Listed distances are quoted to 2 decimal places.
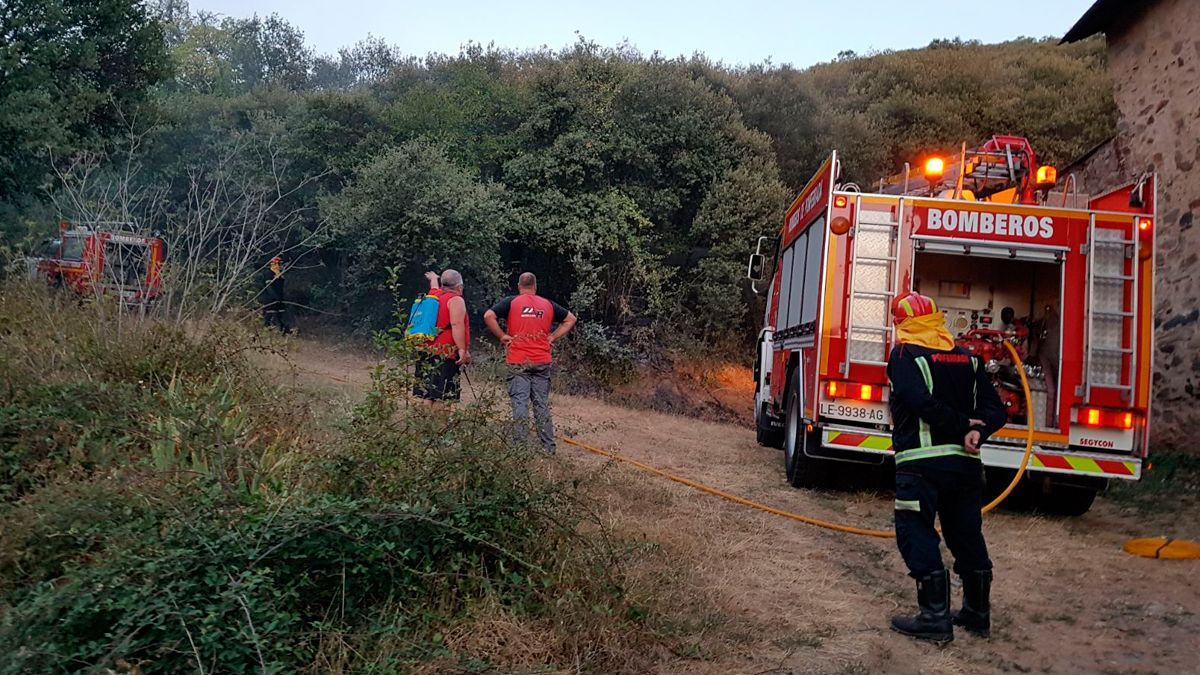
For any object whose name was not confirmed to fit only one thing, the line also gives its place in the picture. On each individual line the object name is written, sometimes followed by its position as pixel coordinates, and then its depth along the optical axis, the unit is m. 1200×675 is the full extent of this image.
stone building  10.68
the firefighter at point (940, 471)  4.99
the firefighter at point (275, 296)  15.40
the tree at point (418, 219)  16.64
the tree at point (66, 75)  13.87
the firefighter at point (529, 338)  8.04
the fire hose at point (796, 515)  6.73
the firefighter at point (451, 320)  8.32
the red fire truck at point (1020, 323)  7.69
